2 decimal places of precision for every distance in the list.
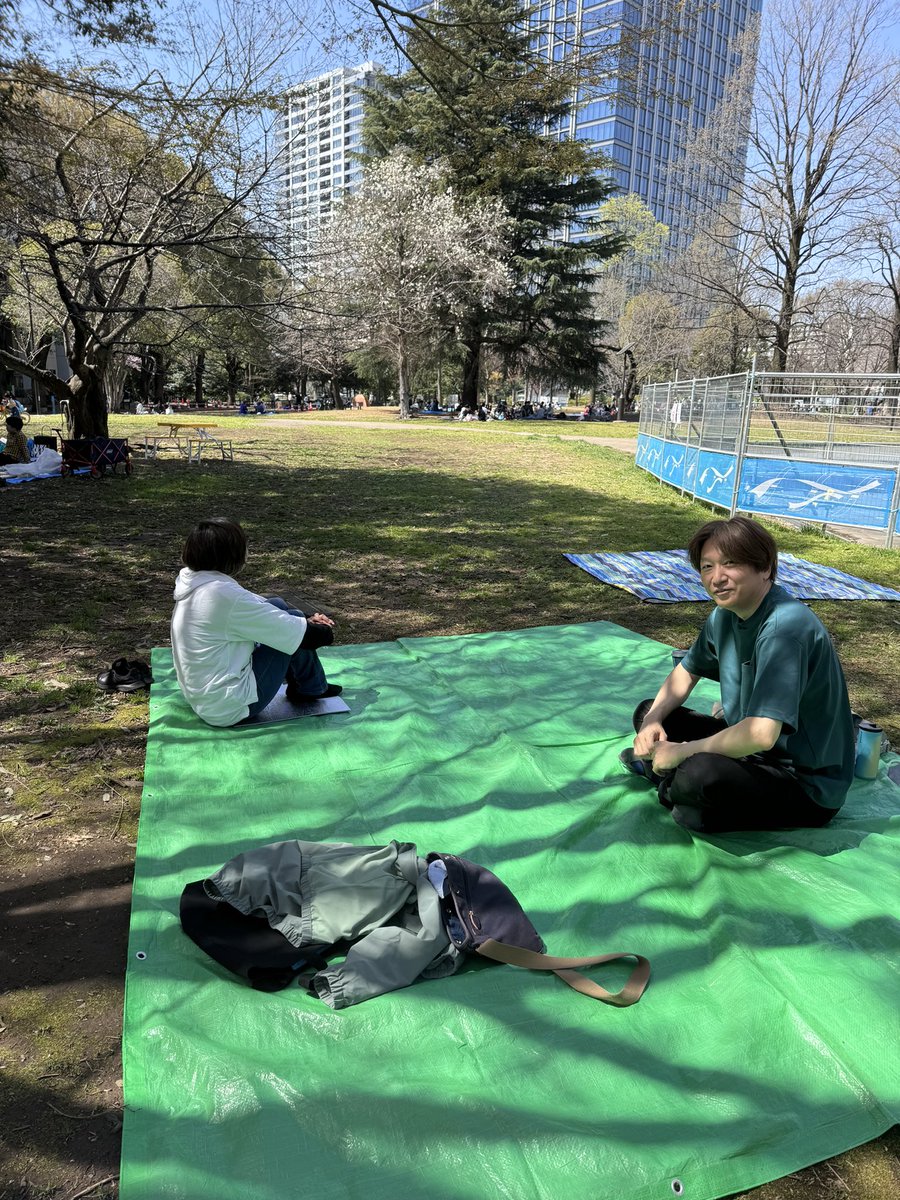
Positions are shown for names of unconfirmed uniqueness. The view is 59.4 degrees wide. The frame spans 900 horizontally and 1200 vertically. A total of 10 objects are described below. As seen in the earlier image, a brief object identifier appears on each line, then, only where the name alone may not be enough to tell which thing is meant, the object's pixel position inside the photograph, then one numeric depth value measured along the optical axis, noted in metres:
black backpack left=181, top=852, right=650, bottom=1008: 2.22
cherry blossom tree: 31.69
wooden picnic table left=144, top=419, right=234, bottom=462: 17.01
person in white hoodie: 3.59
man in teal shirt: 2.57
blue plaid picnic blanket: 6.96
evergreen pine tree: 34.19
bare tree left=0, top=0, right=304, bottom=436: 9.69
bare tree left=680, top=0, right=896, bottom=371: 21.20
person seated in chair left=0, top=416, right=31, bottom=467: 13.74
